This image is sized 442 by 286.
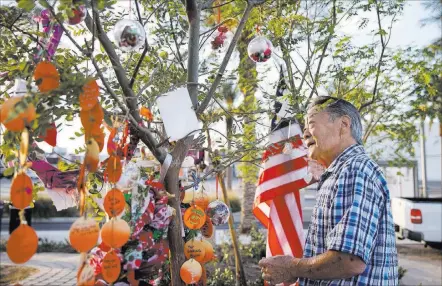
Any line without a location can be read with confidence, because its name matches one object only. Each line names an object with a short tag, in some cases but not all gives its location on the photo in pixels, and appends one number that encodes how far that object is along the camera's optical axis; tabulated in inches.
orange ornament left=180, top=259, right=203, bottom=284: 88.0
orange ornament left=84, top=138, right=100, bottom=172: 64.5
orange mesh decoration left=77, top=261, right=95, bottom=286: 62.9
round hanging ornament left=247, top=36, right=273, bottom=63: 118.7
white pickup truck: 377.1
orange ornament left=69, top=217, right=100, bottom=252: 64.0
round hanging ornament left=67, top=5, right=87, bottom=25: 67.4
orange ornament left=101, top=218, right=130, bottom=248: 68.2
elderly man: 70.7
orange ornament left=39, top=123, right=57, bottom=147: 72.7
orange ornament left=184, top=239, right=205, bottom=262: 93.4
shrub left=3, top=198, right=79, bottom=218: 705.6
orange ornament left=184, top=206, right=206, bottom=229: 97.4
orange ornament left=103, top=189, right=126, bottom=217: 69.9
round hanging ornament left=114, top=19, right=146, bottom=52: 77.9
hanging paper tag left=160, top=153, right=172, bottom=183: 89.9
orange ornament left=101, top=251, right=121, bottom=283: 69.6
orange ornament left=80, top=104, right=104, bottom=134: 64.7
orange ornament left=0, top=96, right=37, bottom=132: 55.4
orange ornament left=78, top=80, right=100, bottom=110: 63.2
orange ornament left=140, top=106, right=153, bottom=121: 95.0
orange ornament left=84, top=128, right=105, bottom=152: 66.2
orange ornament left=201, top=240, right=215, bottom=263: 95.2
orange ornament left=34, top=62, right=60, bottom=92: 62.5
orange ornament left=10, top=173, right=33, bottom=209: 61.8
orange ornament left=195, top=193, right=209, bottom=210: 116.4
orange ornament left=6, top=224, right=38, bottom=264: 62.0
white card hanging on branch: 83.4
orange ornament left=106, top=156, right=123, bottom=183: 69.7
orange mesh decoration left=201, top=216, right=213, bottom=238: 106.3
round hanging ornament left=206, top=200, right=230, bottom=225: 112.1
